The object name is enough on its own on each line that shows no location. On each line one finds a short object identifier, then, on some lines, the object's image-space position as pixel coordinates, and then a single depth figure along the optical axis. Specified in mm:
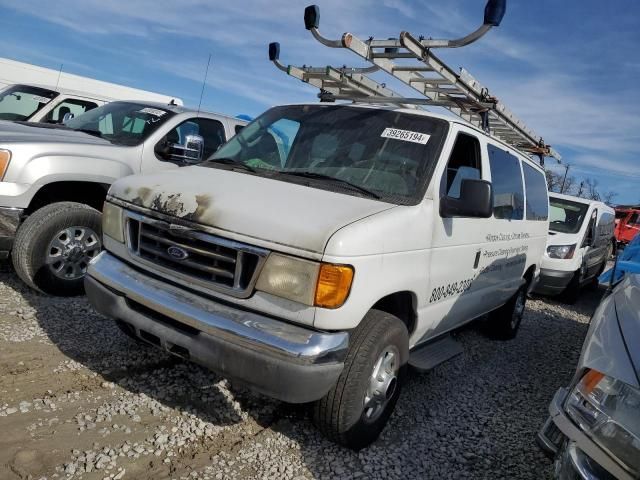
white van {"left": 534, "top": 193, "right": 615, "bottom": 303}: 7918
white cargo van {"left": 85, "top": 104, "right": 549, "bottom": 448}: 2418
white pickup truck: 4113
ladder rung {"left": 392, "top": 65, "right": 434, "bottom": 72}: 4129
